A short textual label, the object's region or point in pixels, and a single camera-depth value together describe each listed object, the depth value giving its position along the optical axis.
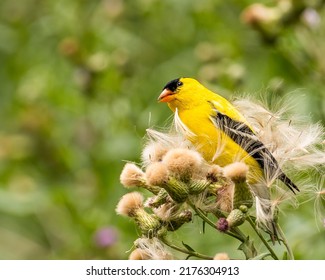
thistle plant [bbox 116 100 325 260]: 4.61
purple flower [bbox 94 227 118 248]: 8.52
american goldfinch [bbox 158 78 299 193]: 5.14
